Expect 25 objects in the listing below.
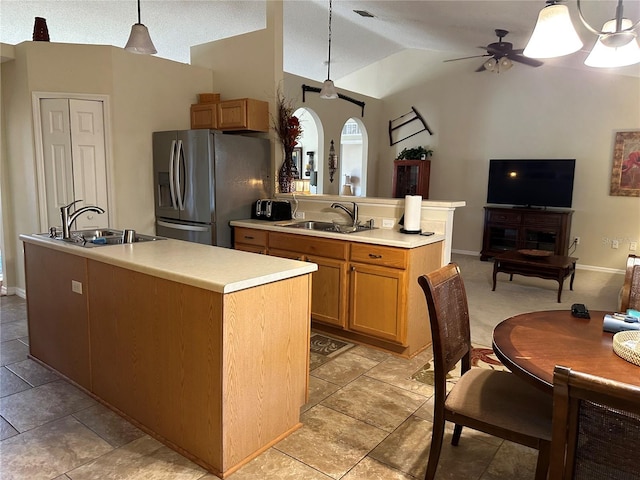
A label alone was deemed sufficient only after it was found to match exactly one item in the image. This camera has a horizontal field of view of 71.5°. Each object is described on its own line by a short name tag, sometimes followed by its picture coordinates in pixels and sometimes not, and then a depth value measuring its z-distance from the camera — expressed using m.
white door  4.17
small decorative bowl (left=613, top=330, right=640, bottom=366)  1.39
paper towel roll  3.32
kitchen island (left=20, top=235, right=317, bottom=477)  1.85
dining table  1.33
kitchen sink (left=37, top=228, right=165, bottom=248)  2.62
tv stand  6.20
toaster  4.21
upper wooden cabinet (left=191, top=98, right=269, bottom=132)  4.39
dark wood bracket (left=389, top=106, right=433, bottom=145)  7.63
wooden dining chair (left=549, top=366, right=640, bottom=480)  0.88
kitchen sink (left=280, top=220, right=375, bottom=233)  3.68
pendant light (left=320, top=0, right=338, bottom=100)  5.64
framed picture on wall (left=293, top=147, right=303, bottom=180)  9.84
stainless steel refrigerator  4.07
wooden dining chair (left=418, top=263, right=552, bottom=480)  1.53
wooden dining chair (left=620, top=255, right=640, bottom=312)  2.12
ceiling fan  4.83
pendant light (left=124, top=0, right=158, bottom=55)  3.23
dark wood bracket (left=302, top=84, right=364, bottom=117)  6.43
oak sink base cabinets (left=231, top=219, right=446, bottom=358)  3.05
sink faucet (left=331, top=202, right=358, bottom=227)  3.76
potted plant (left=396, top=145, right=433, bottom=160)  7.49
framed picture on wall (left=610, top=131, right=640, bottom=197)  5.88
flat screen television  6.28
